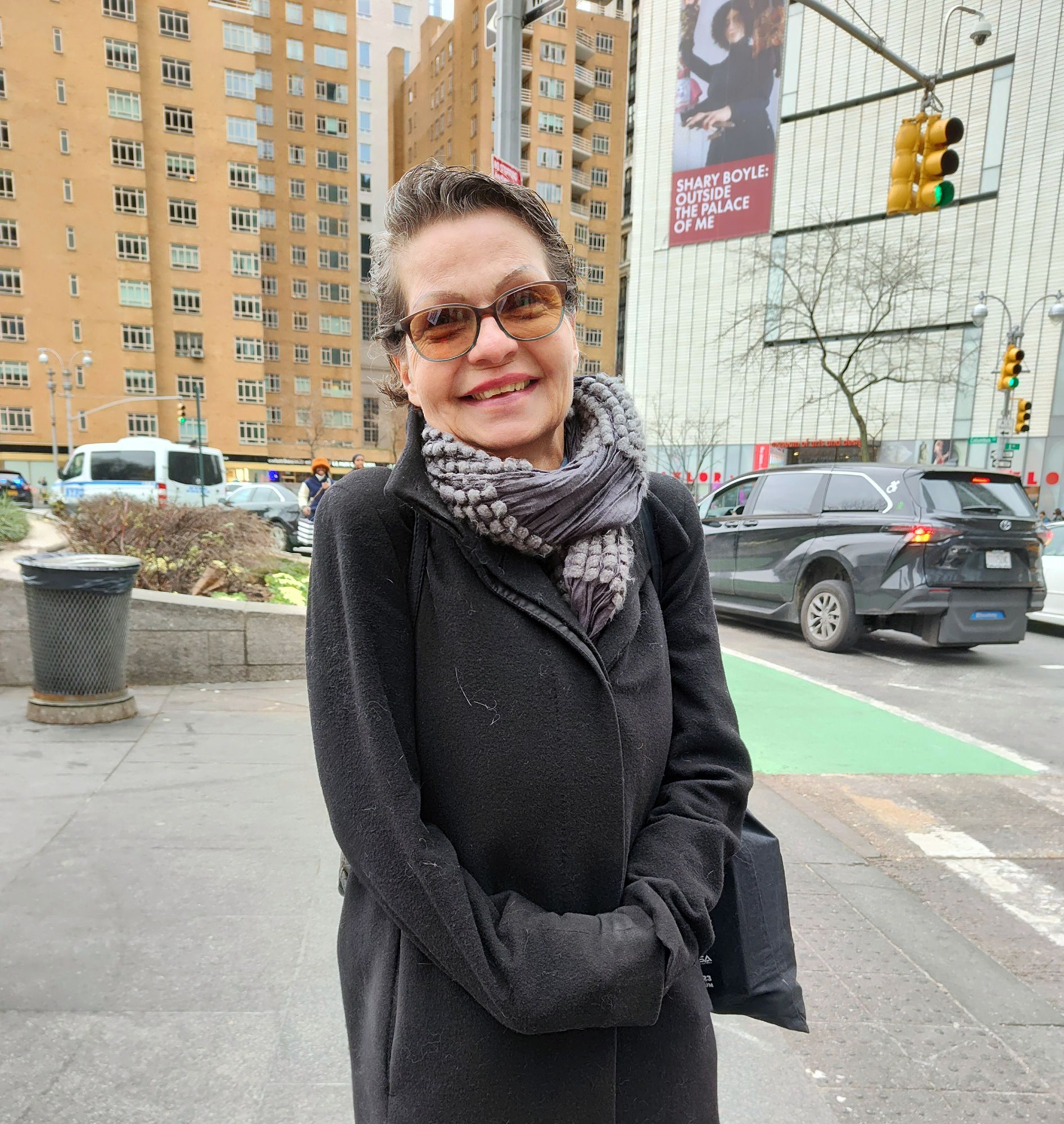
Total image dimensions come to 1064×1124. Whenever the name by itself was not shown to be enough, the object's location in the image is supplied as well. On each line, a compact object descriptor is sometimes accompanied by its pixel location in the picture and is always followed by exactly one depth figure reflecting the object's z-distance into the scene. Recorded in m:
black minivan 7.84
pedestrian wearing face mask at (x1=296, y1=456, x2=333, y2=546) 12.60
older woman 1.09
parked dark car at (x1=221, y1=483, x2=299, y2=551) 16.94
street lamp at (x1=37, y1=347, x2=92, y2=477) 47.53
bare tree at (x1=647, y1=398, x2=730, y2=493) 43.59
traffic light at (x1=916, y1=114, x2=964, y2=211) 8.27
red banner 40.41
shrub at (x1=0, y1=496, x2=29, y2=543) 7.29
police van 18.94
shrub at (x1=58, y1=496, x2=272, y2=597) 7.16
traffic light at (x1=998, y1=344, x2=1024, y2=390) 17.14
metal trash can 4.90
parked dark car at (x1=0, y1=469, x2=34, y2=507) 32.51
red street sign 5.08
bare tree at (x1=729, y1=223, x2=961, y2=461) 31.61
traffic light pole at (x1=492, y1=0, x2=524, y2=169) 6.05
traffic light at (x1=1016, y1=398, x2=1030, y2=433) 19.16
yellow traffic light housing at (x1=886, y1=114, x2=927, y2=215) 8.60
